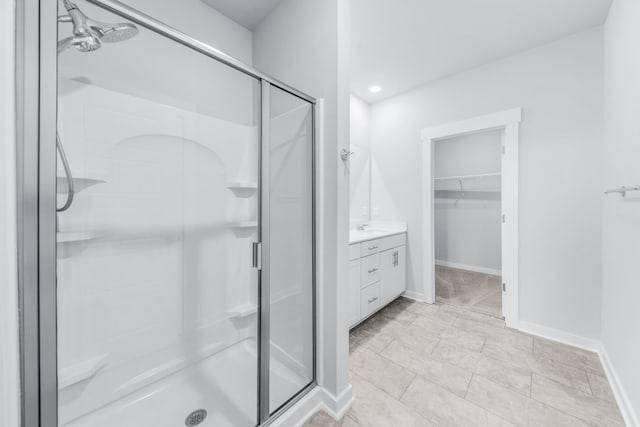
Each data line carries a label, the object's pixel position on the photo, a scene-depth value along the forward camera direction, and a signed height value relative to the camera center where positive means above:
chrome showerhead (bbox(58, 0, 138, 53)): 0.78 +0.63
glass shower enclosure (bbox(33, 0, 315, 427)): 1.23 -0.12
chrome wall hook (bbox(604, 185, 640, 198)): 1.17 +0.12
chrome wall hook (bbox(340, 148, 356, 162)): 1.40 +0.34
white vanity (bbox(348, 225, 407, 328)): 2.12 -0.55
